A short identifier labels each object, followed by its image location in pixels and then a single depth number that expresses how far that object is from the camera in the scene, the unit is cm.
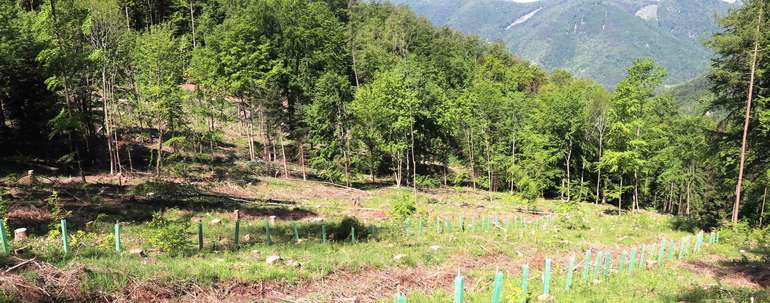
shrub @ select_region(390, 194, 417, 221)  2358
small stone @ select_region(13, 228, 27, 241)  1338
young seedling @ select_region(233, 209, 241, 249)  1475
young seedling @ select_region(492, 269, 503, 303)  867
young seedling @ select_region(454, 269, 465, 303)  776
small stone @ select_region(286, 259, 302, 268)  1207
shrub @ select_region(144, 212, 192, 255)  1278
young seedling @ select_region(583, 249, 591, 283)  1326
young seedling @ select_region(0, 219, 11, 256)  1063
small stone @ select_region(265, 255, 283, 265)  1212
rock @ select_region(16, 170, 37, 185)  2229
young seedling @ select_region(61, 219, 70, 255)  1164
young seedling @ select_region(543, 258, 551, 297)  1123
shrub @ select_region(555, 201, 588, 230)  2766
